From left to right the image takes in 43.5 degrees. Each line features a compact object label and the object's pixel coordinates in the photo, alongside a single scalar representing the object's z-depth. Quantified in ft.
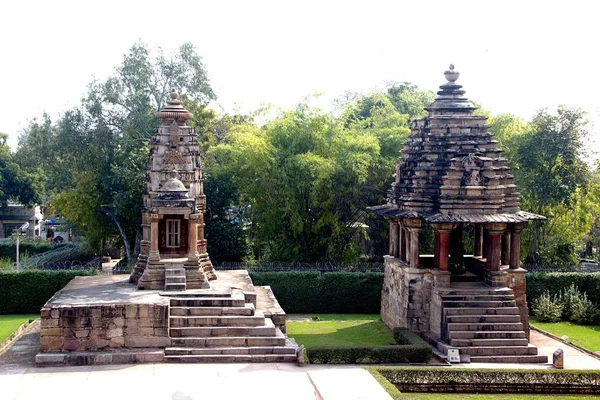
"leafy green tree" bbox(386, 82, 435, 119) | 143.02
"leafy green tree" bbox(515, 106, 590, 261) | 102.22
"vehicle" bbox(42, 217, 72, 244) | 169.59
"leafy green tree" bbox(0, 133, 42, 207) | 183.52
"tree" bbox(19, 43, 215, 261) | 111.45
